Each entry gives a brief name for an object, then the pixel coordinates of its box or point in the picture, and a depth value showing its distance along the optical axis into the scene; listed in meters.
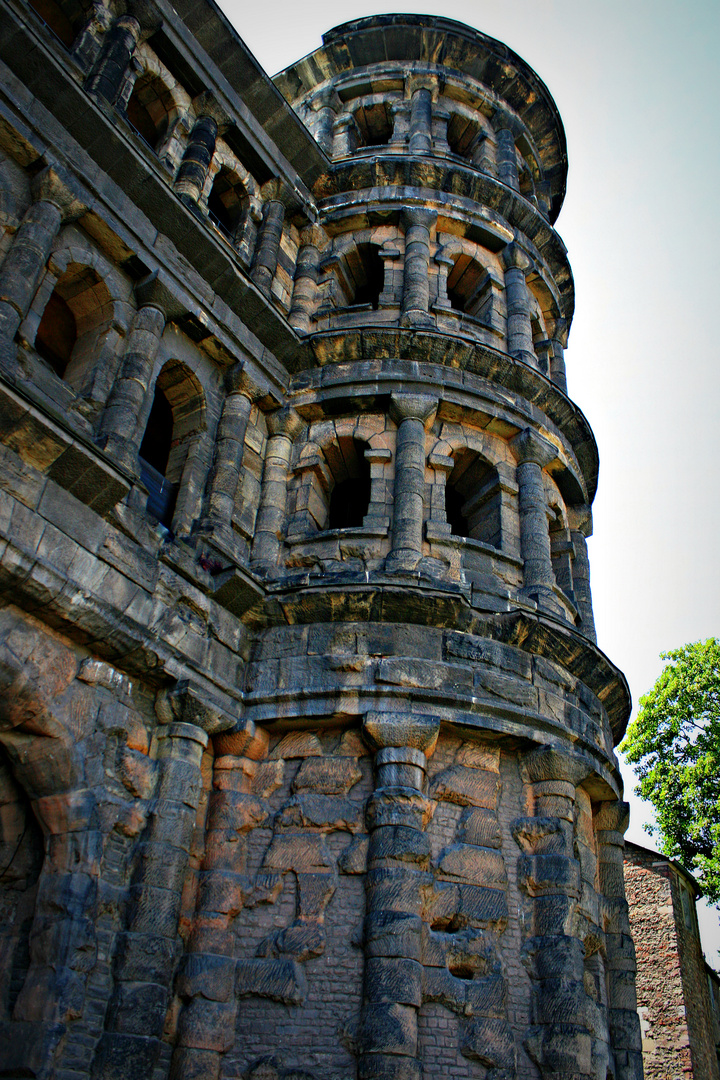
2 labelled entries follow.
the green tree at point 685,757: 18.50
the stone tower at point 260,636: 7.48
